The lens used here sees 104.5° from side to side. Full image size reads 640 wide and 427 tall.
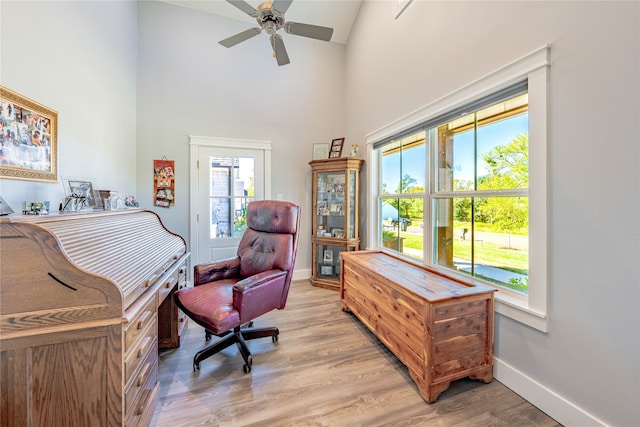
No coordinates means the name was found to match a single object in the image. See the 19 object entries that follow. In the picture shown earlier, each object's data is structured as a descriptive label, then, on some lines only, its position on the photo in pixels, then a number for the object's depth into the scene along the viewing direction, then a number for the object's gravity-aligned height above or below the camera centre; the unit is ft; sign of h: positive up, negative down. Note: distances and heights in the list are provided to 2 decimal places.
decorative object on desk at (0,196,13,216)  4.03 +0.05
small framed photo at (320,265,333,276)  12.35 -2.90
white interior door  11.23 +0.94
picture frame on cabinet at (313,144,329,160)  12.79 +3.19
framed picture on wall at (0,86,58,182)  4.78 +1.56
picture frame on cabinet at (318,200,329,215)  12.30 +0.28
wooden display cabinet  11.41 -0.12
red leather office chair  5.70 -1.91
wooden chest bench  5.03 -2.53
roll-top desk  2.95 -1.49
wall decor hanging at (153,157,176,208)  10.64 +1.29
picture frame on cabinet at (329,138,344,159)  12.25 +3.24
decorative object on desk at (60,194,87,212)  5.78 +0.21
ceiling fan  6.61 +5.48
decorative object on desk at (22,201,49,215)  4.49 +0.05
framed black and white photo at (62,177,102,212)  6.03 +0.51
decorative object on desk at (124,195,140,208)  8.02 +0.33
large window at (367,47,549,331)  4.84 +0.75
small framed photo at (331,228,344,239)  11.63 -0.97
